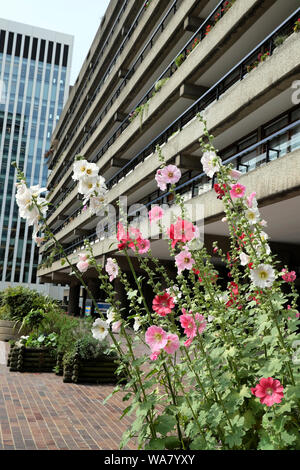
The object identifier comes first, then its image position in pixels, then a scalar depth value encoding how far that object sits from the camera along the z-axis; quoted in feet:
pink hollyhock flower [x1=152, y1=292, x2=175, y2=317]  9.41
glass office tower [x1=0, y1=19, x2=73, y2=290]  279.69
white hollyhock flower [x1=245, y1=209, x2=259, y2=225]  9.58
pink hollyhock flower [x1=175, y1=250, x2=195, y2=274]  9.45
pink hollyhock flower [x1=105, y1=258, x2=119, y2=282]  11.11
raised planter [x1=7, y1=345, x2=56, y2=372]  32.14
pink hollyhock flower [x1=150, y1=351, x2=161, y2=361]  9.01
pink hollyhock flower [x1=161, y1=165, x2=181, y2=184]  10.40
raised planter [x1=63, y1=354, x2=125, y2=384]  29.12
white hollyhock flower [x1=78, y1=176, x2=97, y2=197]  10.21
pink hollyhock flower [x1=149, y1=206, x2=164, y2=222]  10.40
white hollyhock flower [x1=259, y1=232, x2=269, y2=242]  9.49
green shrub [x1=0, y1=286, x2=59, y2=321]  49.73
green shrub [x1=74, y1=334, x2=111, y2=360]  29.55
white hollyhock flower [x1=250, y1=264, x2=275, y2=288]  8.16
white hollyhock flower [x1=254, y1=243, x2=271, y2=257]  8.88
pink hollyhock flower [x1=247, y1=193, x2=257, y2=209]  9.80
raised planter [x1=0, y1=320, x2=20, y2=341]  51.85
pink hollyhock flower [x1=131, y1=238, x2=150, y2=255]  10.34
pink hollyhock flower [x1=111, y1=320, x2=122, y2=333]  10.36
